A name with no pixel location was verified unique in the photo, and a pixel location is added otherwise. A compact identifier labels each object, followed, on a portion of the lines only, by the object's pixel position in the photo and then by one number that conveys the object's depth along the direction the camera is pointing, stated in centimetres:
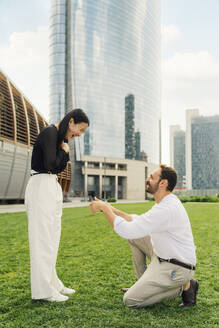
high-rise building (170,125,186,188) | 19344
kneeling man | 332
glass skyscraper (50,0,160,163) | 9256
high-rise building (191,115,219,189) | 16112
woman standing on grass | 358
